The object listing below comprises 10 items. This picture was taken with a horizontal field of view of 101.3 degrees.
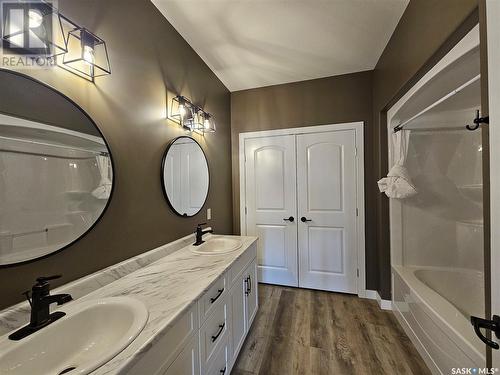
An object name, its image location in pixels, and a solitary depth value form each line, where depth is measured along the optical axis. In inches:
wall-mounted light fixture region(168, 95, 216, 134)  69.6
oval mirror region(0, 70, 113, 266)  30.5
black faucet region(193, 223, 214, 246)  72.7
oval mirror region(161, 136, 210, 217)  65.7
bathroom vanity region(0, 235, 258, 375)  26.6
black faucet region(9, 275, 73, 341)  28.9
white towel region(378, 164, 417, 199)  72.1
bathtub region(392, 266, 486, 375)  47.3
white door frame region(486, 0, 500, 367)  25.0
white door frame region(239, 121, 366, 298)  98.0
